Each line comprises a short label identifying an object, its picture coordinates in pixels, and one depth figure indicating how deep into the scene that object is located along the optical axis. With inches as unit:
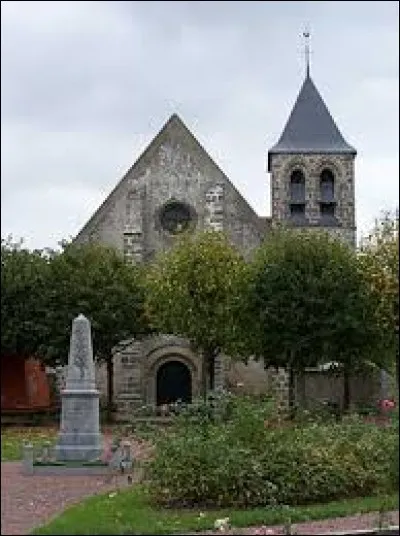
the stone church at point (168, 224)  1717.5
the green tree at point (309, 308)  1439.5
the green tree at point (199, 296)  1460.4
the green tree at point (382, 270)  1330.0
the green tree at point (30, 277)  1173.7
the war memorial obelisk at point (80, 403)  852.0
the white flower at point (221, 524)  489.2
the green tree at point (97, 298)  1473.9
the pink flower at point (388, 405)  466.3
